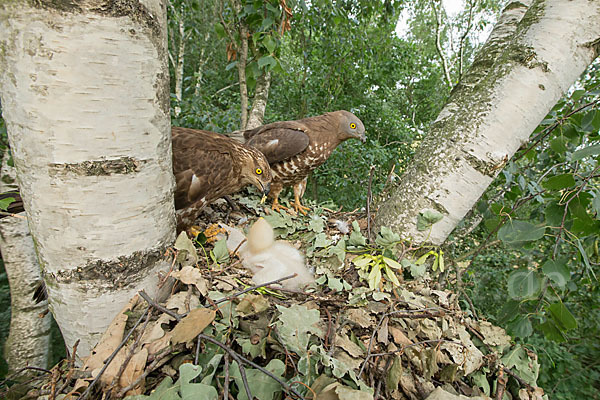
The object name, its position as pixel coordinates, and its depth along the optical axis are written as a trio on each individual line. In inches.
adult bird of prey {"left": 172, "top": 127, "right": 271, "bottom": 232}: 18.2
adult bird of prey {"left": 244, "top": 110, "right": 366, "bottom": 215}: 27.1
